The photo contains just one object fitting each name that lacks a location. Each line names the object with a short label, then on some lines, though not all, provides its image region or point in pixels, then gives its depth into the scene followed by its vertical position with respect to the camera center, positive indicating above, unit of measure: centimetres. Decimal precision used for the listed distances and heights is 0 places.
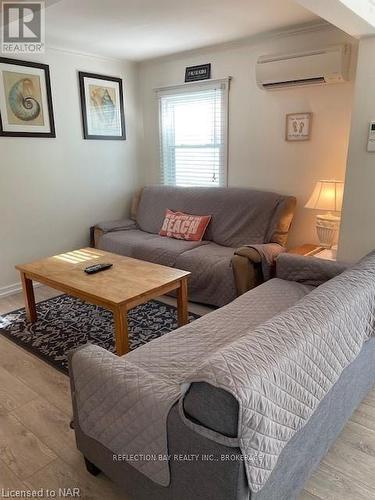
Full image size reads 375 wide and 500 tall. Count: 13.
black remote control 263 -80
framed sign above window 371 +81
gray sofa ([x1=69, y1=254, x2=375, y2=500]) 99 -89
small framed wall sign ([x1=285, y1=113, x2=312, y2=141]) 320 +23
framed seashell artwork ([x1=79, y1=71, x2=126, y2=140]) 384 +51
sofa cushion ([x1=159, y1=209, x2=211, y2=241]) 360 -69
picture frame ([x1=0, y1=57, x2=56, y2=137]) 323 +50
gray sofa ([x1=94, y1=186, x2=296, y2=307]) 290 -77
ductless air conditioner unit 282 +67
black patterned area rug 254 -127
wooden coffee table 218 -82
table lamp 281 -39
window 376 +22
